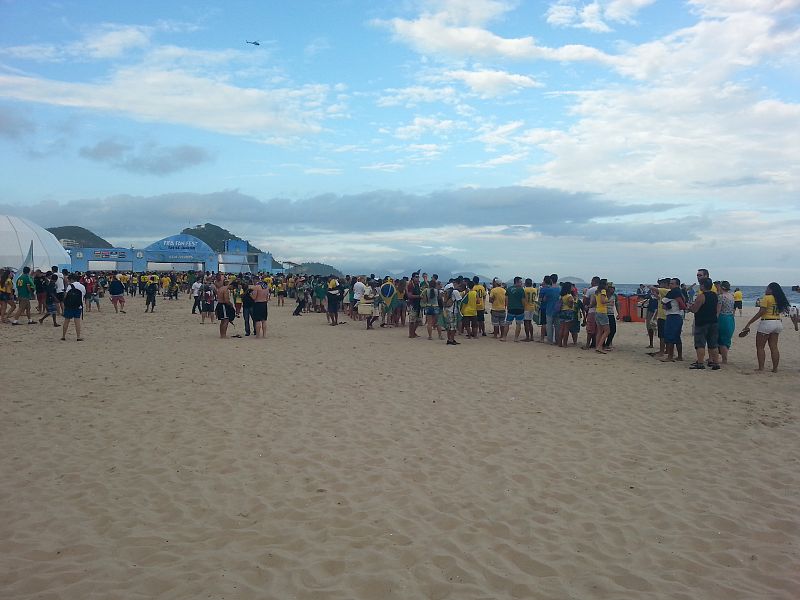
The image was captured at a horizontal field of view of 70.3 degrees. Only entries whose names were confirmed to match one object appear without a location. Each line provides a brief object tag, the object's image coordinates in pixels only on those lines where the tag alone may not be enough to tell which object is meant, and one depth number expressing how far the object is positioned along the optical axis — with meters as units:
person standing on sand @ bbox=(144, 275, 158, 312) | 23.88
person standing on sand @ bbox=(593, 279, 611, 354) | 12.79
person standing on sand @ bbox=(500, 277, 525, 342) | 14.60
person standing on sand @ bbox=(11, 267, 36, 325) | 17.42
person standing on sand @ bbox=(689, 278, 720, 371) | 10.69
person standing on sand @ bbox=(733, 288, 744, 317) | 25.33
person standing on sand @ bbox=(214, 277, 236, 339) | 14.53
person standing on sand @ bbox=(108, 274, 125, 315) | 22.81
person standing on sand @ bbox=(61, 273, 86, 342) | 13.36
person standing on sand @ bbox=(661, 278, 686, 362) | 11.59
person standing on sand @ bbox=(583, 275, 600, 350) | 13.30
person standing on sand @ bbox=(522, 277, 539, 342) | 14.68
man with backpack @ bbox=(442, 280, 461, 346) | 14.16
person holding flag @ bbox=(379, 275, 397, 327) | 17.98
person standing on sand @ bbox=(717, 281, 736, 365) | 11.28
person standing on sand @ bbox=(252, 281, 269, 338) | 14.78
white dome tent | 36.97
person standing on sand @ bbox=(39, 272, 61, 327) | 17.03
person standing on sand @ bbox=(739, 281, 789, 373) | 10.20
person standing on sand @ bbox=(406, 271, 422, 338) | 15.47
